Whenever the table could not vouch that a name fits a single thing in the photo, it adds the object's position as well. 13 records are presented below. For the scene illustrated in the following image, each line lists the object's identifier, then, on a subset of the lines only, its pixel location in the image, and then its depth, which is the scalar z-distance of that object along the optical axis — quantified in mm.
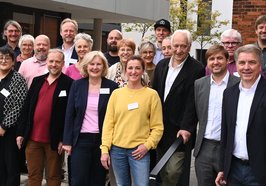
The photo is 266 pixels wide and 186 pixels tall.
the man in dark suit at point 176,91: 5094
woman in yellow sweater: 4781
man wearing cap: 6683
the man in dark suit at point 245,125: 3785
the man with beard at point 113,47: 6852
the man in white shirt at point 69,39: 6738
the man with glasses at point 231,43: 5344
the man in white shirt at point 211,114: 4594
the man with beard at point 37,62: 6211
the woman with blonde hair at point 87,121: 5160
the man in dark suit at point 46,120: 5512
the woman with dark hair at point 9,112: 5777
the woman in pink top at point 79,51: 6016
